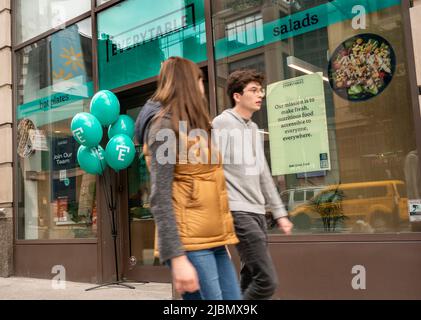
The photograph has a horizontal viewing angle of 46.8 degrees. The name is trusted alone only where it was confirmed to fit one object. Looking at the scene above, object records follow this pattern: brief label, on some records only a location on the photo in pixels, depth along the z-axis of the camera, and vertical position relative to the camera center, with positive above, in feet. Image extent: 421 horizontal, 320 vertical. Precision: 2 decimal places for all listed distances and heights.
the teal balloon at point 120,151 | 19.99 +2.34
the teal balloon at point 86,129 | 19.84 +3.32
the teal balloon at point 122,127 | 20.84 +3.49
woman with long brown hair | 6.79 +0.23
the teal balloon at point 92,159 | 21.18 +2.23
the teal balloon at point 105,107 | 20.26 +4.26
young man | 8.80 +0.18
